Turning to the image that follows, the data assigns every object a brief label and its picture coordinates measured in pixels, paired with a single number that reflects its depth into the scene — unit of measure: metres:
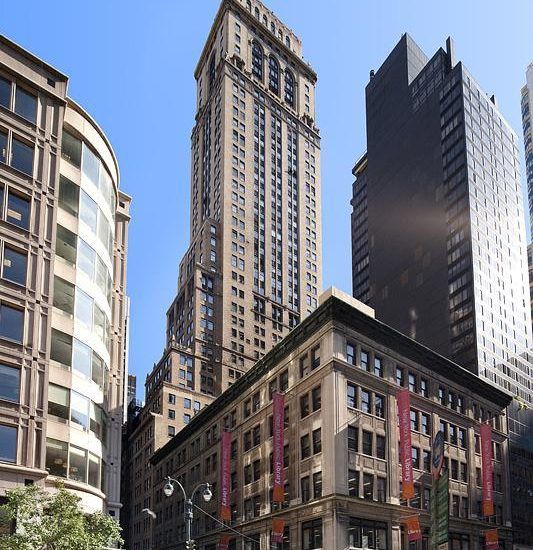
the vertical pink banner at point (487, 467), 72.44
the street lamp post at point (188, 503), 35.59
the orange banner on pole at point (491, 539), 70.50
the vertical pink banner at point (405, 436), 62.28
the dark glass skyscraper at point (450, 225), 113.25
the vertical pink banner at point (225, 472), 73.69
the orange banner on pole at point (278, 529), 61.44
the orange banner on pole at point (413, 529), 58.53
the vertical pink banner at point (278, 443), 62.80
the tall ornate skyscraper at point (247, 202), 140.38
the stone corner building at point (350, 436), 59.00
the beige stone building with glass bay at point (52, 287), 36.72
